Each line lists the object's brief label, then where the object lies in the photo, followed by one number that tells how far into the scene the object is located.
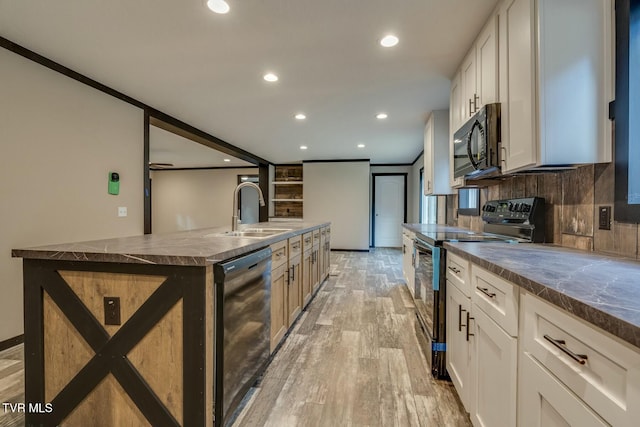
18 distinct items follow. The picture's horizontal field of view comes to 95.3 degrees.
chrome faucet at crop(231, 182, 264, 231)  2.40
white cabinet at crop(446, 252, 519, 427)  1.05
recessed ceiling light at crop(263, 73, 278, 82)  2.80
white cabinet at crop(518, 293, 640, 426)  0.58
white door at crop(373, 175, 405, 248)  7.99
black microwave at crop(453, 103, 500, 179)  1.80
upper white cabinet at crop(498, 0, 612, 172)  1.33
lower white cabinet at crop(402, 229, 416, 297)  3.38
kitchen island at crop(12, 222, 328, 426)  1.24
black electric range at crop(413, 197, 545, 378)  1.79
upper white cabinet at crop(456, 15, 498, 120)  1.86
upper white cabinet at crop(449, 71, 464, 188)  2.62
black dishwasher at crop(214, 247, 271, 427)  1.33
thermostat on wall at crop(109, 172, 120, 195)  3.17
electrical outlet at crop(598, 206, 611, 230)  1.32
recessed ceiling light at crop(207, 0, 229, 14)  1.80
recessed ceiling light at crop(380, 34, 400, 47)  2.16
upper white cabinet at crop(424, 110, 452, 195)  3.61
